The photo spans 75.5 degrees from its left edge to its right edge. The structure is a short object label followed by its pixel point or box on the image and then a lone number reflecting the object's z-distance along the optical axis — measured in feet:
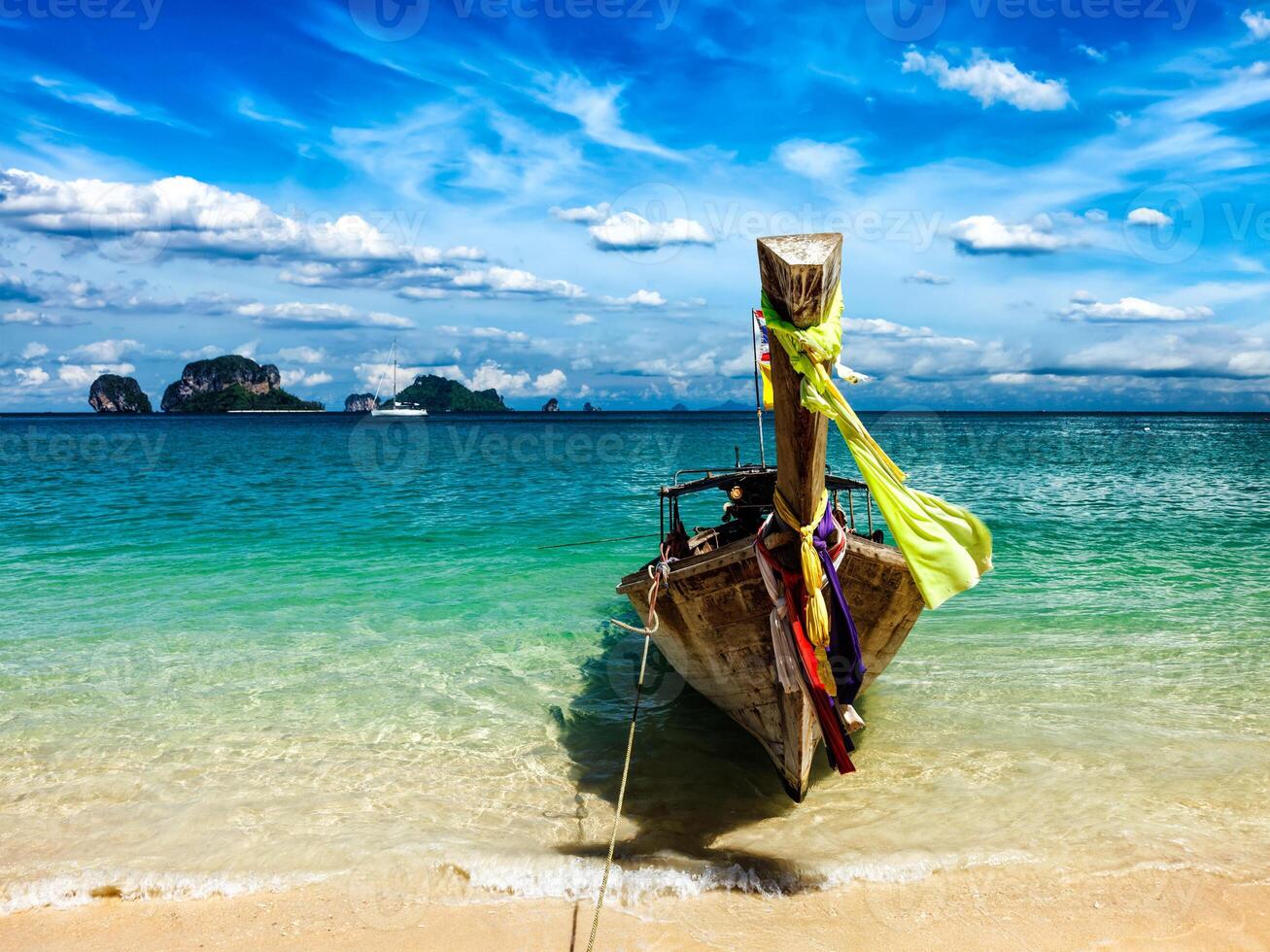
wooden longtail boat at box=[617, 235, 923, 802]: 19.01
